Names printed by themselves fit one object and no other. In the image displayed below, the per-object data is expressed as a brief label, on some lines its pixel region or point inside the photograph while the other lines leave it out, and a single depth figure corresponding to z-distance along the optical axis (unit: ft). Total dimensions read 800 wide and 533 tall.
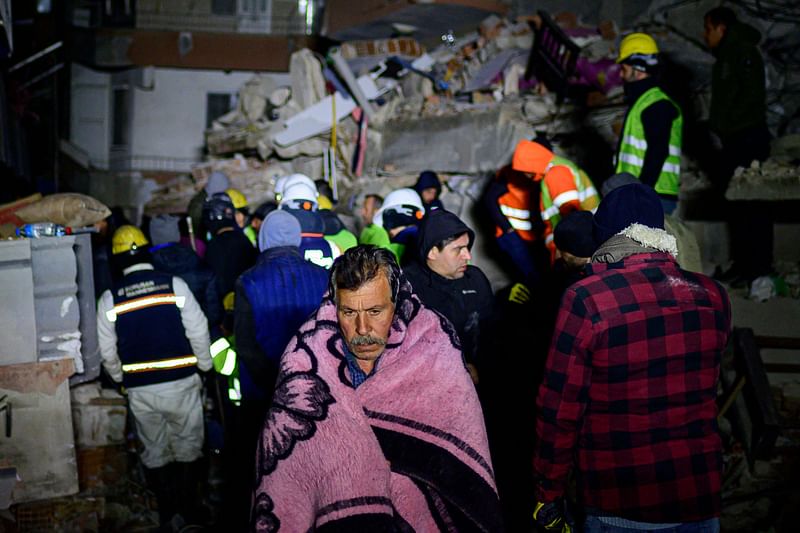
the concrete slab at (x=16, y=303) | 15.35
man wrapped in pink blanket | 7.43
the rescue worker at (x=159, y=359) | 16.60
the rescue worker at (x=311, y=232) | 16.70
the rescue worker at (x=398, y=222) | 17.44
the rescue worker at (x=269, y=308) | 13.56
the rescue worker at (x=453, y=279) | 13.34
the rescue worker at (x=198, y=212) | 24.38
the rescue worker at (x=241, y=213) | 23.00
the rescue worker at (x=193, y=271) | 18.48
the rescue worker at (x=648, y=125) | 17.51
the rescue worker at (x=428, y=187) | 25.04
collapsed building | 17.24
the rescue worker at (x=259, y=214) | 25.12
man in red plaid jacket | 8.73
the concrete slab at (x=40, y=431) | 15.52
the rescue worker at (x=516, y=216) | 19.93
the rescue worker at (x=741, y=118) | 19.48
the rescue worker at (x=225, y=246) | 19.24
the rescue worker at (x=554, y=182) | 16.61
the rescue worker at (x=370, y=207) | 26.12
